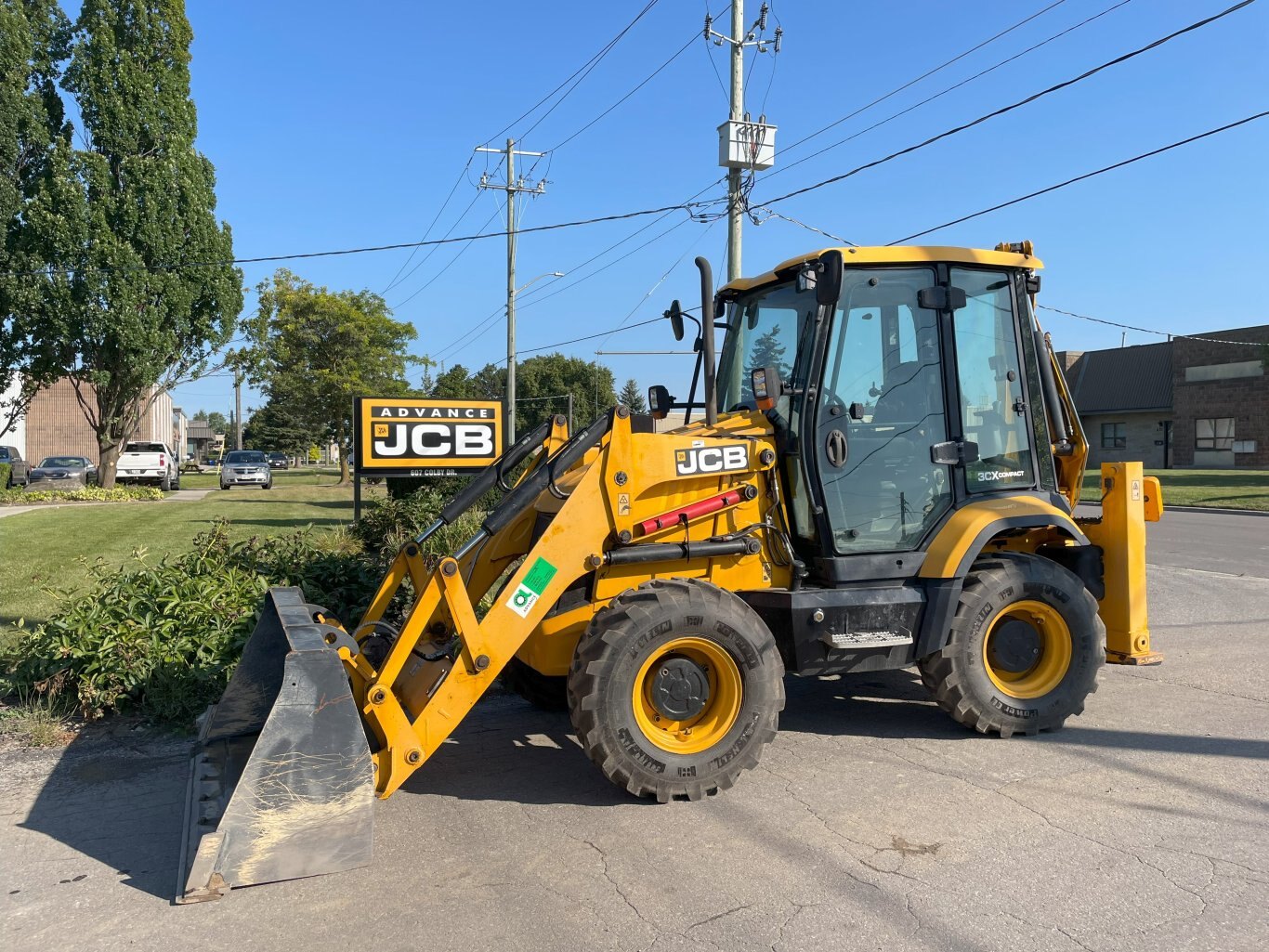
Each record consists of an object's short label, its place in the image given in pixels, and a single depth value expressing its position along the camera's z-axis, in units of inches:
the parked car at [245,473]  1344.7
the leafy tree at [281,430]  1574.9
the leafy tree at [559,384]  2790.4
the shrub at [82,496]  963.3
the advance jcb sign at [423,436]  434.6
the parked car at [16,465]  1318.9
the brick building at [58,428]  2181.3
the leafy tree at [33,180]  902.4
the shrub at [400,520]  414.1
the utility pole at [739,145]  645.9
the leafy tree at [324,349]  1396.4
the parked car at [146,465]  1159.0
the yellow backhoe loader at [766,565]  170.6
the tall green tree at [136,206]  946.7
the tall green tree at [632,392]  3222.7
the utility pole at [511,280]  1227.0
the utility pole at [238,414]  2368.4
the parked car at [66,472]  1060.5
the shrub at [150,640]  225.6
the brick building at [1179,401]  1582.2
